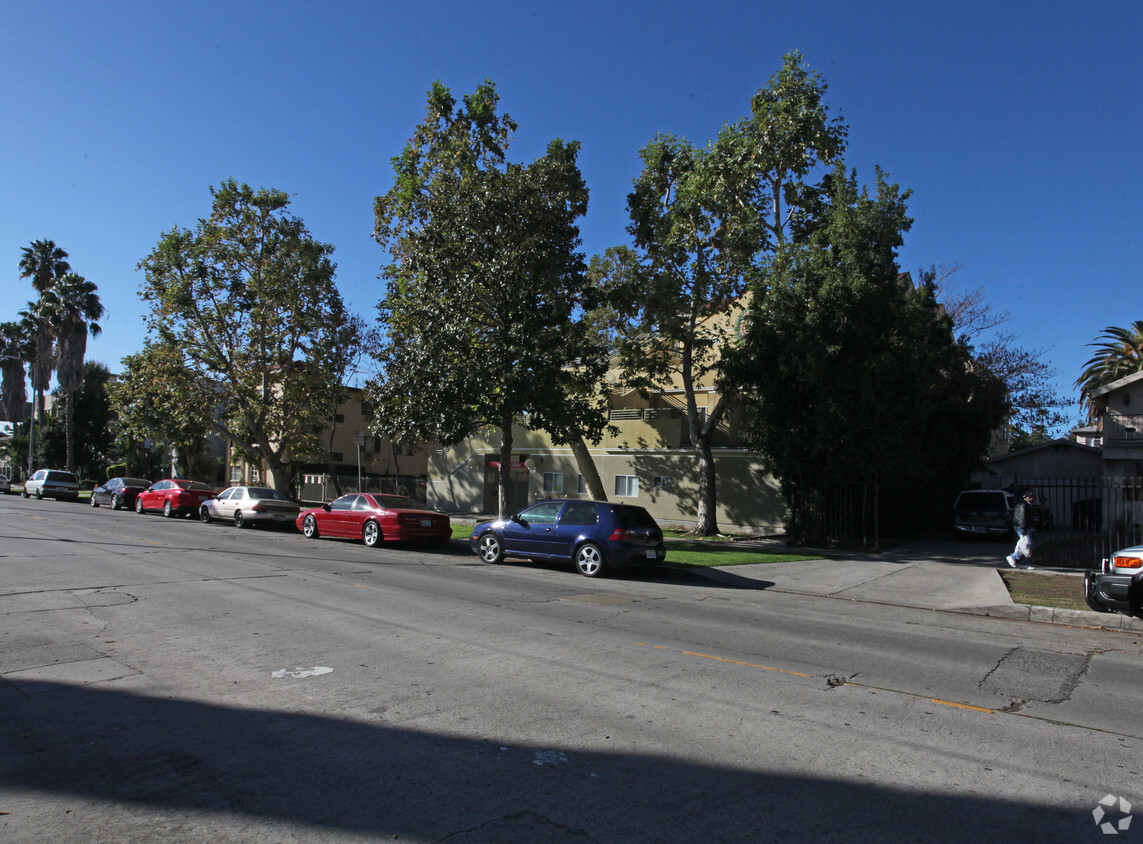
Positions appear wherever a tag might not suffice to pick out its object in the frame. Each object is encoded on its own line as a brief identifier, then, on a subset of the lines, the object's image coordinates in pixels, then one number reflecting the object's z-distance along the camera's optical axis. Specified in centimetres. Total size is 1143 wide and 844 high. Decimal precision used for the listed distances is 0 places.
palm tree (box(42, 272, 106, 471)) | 4738
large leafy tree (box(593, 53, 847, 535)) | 2161
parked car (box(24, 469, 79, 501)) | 3925
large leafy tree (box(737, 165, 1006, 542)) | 1941
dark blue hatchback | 1432
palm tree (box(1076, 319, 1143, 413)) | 3838
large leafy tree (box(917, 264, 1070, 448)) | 3459
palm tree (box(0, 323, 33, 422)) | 5209
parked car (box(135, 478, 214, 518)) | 2767
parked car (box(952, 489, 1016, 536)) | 2414
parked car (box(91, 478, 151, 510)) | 3288
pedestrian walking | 1545
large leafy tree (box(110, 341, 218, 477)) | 3050
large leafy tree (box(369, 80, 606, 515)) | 1891
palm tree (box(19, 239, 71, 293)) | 4694
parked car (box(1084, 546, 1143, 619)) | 958
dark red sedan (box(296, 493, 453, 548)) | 1864
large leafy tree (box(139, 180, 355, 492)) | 3038
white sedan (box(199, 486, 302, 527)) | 2347
